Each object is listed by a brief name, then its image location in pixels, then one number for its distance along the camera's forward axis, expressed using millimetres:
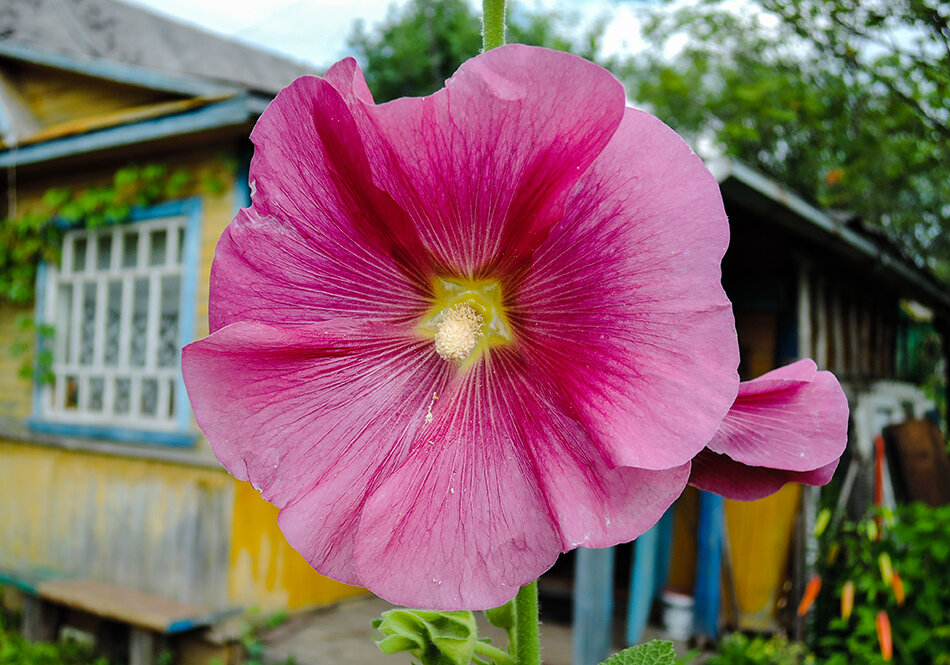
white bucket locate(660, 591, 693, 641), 4824
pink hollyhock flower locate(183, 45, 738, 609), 340
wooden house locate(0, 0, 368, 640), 4699
